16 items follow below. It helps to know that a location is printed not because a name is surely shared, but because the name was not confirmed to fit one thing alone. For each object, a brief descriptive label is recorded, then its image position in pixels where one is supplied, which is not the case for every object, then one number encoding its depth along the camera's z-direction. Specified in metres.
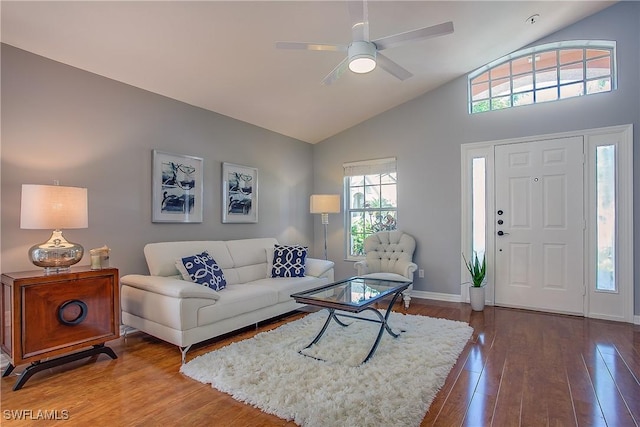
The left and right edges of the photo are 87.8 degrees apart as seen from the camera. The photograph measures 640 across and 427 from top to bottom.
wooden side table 2.28
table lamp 2.36
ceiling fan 2.14
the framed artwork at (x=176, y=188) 3.59
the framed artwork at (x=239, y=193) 4.35
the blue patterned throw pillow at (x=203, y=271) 3.25
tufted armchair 4.46
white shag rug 1.91
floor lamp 4.96
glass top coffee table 2.56
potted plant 4.11
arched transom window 3.86
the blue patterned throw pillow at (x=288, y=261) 4.13
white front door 3.91
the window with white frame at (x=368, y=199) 5.19
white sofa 2.72
